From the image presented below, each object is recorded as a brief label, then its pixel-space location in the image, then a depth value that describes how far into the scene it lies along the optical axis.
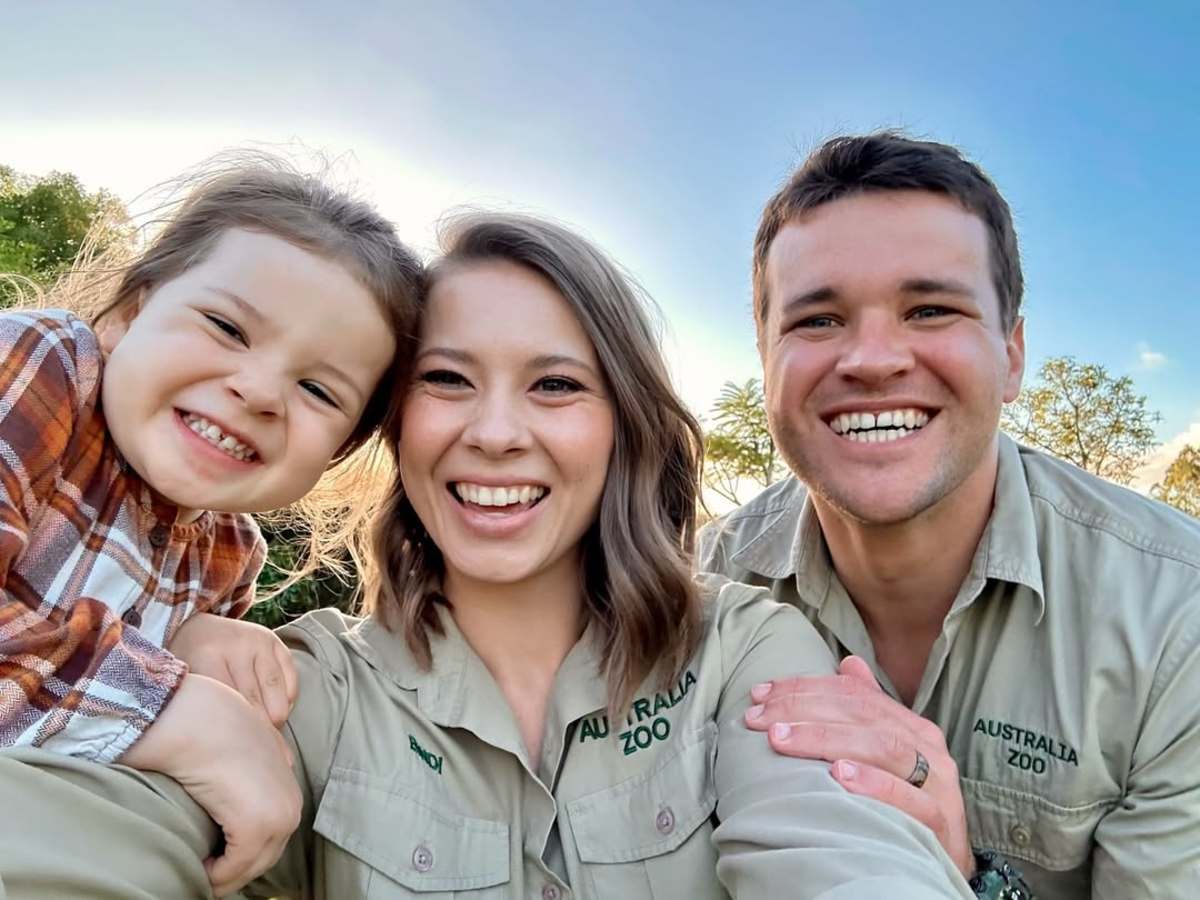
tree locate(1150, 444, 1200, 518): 15.37
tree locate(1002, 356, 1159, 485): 15.76
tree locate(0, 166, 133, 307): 19.58
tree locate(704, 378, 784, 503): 11.48
